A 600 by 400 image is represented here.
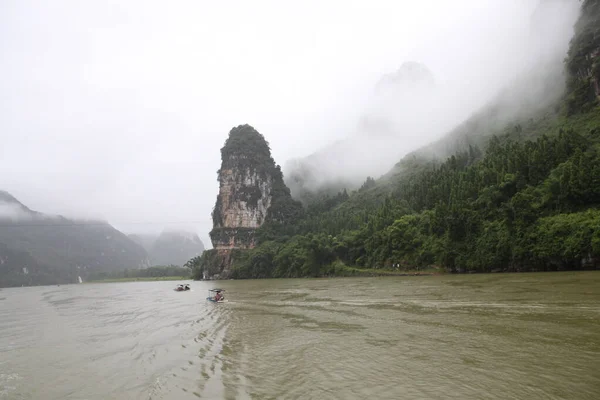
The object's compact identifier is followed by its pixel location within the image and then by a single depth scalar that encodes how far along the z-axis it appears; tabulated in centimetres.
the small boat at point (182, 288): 5335
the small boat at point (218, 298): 3114
